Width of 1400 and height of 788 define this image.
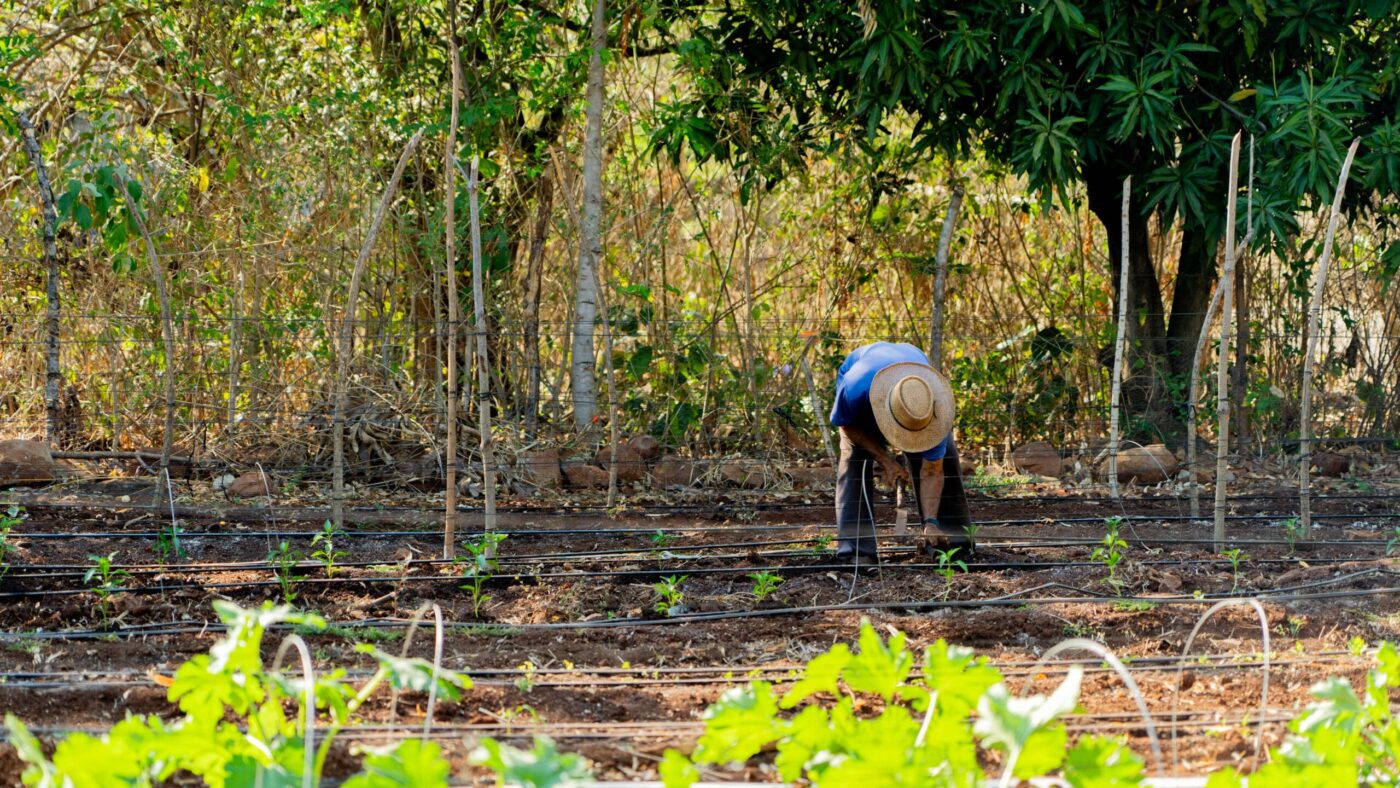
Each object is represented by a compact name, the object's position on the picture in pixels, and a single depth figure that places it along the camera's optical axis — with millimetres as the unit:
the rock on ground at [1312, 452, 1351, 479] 16047
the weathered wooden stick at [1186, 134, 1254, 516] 12102
